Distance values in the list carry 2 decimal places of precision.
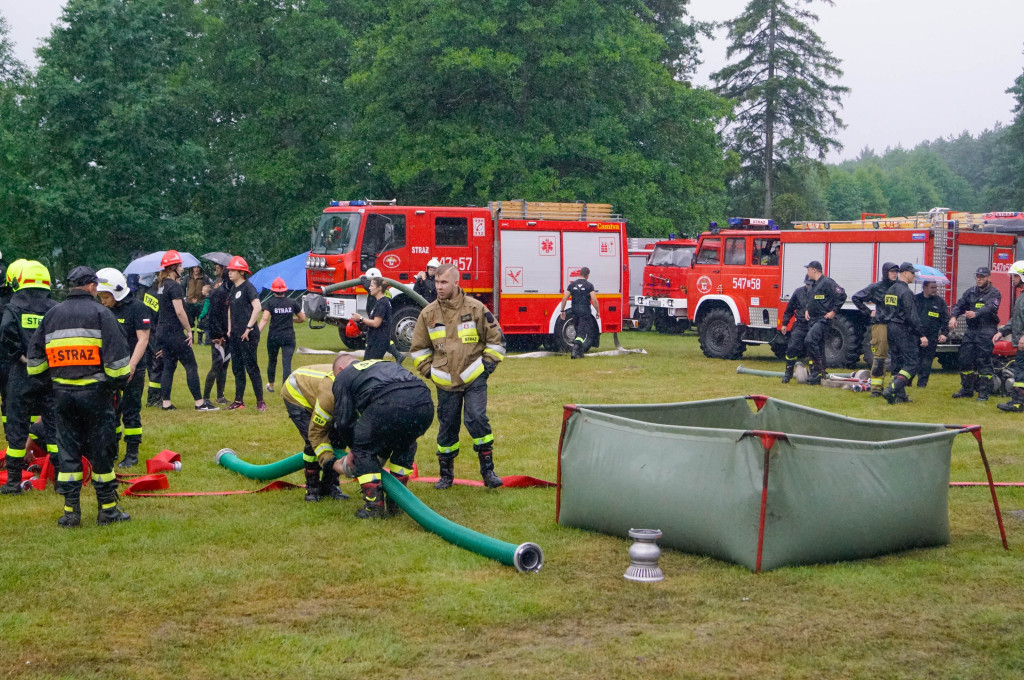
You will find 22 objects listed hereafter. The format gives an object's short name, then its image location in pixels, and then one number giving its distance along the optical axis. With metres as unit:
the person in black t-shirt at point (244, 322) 12.83
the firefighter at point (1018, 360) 13.20
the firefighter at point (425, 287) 18.14
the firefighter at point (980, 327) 14.40
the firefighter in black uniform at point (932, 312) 15.31
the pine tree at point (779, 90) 54.50
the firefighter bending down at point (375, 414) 7.32
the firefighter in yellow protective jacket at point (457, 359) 8.53
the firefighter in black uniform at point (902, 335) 13.95
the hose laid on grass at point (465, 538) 6.34
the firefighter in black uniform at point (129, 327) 9.55
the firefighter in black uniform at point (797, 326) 16.06
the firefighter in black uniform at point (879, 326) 14.65
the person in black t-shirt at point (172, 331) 11.98
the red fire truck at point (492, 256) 19.98
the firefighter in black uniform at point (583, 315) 20.02
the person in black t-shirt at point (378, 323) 13.09
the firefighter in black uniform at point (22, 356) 8.27
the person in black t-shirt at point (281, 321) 13.55
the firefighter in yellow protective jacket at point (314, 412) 7.62
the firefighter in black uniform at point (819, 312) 15.88
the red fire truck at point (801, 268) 18.34
